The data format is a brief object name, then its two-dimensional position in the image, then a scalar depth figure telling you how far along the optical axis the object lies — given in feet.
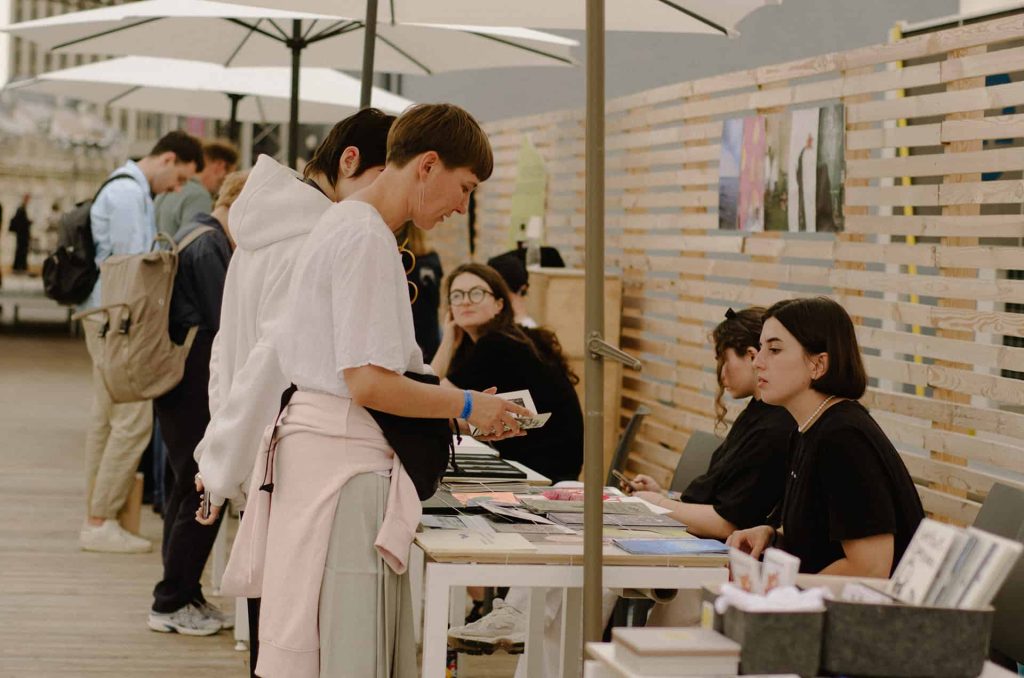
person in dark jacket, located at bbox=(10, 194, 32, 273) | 65.36
